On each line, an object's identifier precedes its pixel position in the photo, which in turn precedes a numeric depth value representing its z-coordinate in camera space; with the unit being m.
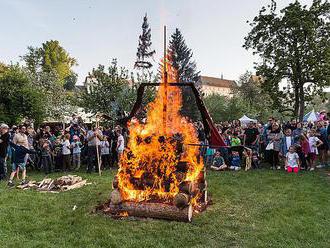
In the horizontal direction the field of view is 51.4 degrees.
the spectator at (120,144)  15.80
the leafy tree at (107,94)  27.58
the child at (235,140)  15.30
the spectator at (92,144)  14.62
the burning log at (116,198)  8.00
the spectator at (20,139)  12.56
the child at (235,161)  15.06
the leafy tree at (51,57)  62.59
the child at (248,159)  14.93
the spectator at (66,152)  15.12
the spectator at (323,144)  14.74
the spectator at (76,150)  15.44
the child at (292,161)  13.95
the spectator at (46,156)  14.73
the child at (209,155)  16.09
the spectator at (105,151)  15.48
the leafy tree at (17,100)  24.58
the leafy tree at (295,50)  24.83
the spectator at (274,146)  14.94
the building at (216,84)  113.25
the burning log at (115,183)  8.25
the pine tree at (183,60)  53.72
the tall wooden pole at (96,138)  13.84
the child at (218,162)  14.97
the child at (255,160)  15.19
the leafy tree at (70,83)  80.94
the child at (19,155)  12.27
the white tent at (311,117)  30.56
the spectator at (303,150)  14.34
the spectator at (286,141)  14.99
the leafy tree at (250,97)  48.50
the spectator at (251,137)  15.68
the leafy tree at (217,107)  51.46
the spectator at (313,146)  14.24
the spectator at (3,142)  12.65
